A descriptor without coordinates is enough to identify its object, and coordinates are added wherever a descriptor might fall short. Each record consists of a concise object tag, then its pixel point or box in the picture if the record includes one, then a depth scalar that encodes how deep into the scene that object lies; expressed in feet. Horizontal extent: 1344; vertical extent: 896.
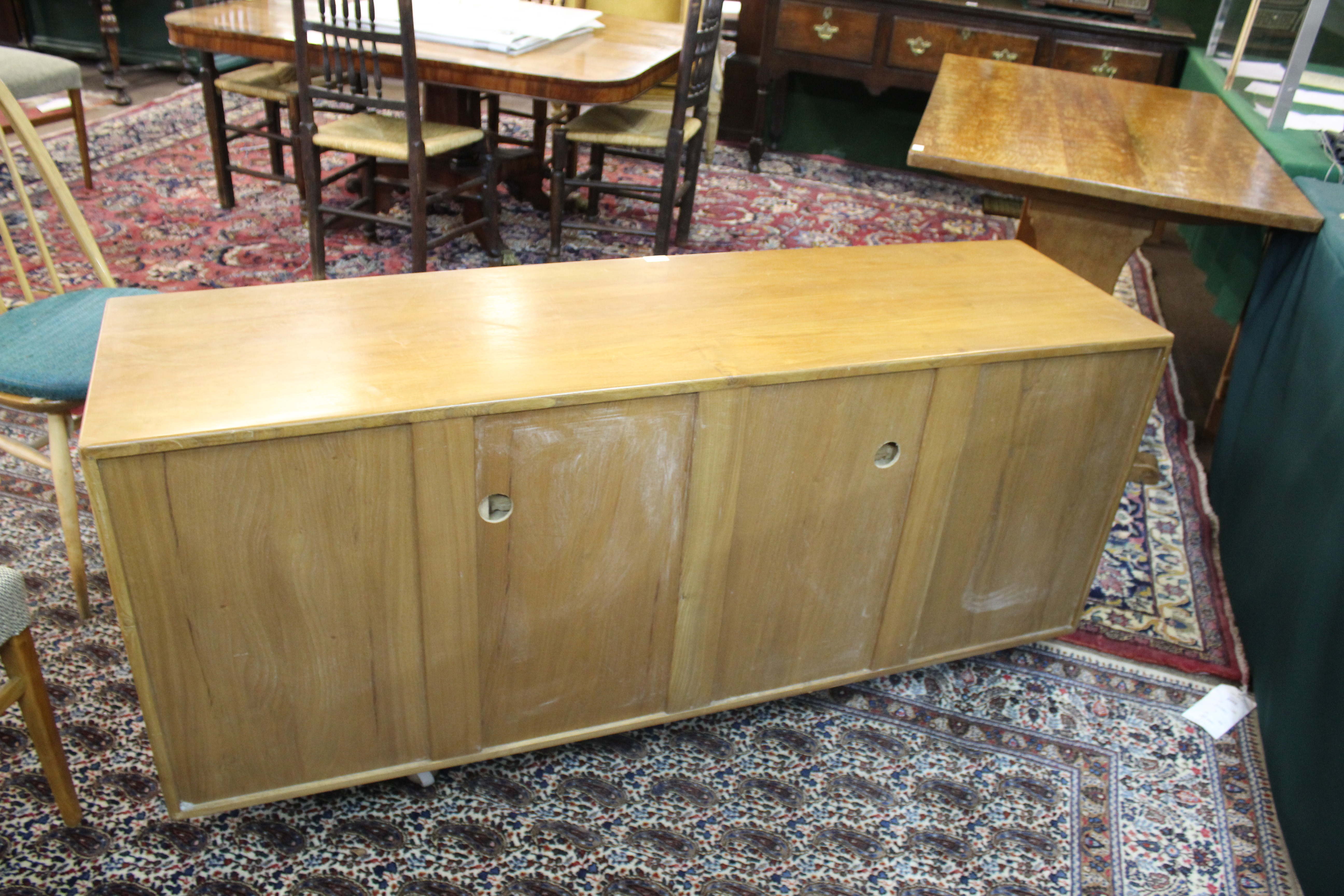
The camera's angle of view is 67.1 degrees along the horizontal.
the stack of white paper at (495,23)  10.12
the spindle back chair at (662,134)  10.69
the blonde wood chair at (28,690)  4.29
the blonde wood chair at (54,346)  5.64
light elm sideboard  4.13
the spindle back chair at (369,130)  9.23
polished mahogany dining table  9.44
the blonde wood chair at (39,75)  10.76
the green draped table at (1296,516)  5.03
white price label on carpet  6.07
